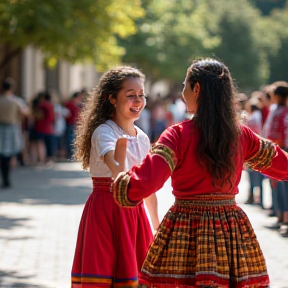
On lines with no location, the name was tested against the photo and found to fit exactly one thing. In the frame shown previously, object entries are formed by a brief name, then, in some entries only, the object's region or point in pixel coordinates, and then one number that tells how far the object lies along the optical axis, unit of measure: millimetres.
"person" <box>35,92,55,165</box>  22328
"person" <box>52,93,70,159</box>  23739
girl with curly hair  5691
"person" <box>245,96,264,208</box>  14257
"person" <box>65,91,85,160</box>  25125
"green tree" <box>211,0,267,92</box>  63625
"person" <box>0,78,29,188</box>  16594
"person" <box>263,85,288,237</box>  11266
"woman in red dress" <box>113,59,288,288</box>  4629
